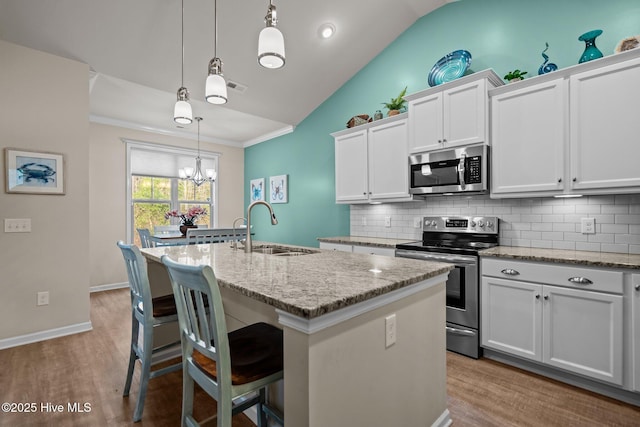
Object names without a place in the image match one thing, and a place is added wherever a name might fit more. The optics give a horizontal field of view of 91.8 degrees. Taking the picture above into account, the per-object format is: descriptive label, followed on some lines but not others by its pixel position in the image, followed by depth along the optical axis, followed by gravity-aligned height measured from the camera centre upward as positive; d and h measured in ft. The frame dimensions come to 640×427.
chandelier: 15.89 +1.95
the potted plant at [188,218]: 14.47 -0.29
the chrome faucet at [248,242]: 7.04 -0.69
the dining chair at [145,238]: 13.32 -1.13
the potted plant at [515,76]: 8.42 +3.77
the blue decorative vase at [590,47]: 7.30 +3.94
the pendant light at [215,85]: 6.23 +2.57
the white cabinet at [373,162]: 10.93 +1.89
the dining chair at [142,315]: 5.73 -2.03
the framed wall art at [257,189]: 19.80 +1.47
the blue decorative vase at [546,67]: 8.00 +3.76
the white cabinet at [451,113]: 8.63 +2.95
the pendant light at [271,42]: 5.31 +2.93
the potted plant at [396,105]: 11.21 +3.94
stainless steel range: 8.25 -1.55
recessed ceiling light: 10.89 +6.49
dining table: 11.77 -1.08
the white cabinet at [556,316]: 6.34 -2.38
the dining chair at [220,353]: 3.51 -1.87
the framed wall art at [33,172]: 9.39 +1.27
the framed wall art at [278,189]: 17.82 +1.37
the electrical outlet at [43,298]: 9.84 -2.73
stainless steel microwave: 8.76 +1.23
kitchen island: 3.22 -1.53
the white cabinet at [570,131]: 6.68 +1.92
